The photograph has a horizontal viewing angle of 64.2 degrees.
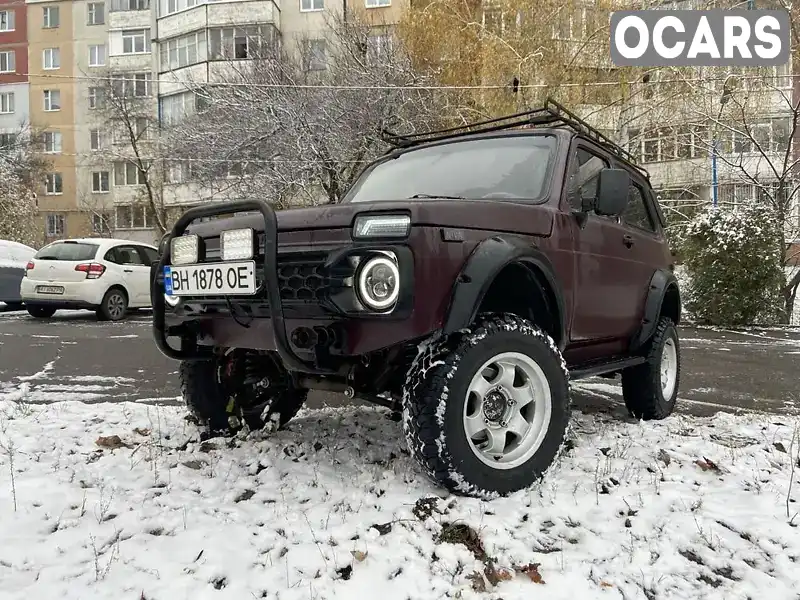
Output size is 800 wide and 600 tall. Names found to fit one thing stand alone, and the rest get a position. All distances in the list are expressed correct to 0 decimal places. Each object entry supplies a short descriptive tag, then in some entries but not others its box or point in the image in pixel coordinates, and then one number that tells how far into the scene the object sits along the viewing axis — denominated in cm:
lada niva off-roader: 265
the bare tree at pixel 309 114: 1852
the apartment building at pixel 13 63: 4200
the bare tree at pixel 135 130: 3080
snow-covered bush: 1173
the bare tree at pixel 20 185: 2692
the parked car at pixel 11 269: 1287
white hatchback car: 1147
